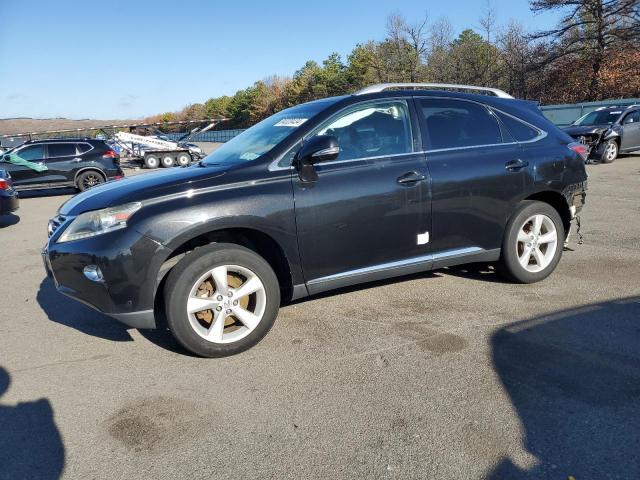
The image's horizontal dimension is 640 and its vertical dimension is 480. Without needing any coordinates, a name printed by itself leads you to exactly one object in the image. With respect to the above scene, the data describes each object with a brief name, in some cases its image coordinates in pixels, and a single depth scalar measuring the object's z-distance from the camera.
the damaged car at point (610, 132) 16.70
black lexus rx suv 3.50
